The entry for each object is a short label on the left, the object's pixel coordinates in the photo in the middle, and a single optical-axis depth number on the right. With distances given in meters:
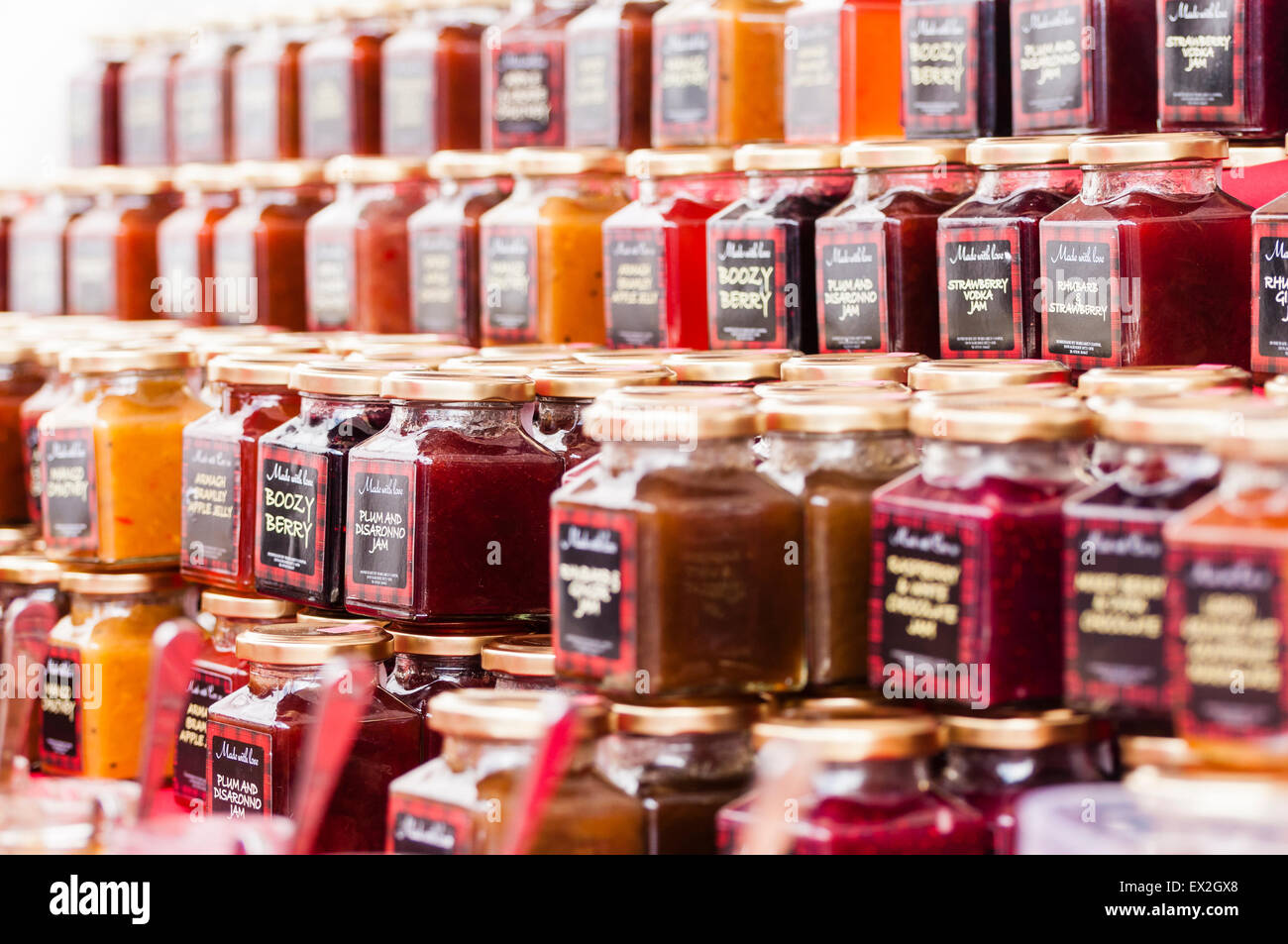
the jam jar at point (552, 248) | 2.45
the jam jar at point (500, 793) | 1.40
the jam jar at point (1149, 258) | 1.77
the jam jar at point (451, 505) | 1.82
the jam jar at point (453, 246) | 2.62
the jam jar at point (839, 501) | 1.50
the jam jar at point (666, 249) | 2.27
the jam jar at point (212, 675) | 2.10
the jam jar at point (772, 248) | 2.12
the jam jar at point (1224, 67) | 1.82
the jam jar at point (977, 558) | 1.35
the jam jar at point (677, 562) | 1.44
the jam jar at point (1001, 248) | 1.91
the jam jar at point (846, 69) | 2.20
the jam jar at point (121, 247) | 3.28
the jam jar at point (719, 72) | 2.36
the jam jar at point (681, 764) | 1.45
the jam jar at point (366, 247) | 2.75
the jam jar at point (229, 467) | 2.12
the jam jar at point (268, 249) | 2.97
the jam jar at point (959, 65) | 2.06
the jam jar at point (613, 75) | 2.53
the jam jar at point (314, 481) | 1.94
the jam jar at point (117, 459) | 2.26
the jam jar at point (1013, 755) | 1.40
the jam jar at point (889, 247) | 2.03
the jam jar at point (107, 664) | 2.29
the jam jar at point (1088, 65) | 1.94
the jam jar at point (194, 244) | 3.08
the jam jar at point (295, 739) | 1.77
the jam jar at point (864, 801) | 1.30
